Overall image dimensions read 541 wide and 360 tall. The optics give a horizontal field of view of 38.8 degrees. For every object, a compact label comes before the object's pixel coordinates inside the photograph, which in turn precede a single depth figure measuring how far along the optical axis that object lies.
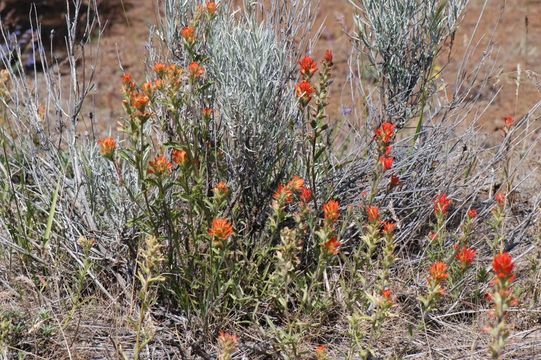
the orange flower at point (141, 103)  2.21
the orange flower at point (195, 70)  2.35
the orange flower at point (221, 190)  2.36
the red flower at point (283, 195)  2.36
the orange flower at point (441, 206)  2.50
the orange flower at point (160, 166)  2.26
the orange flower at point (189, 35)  2.34
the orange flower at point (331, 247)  2.31
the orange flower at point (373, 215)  2.25
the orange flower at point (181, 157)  2.36
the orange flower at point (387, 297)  2.13
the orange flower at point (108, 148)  2.25
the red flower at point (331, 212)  2.29
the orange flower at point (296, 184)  2.43
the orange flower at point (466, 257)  2.39
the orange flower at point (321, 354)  2.16
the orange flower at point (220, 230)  2.21
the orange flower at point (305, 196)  2.39
